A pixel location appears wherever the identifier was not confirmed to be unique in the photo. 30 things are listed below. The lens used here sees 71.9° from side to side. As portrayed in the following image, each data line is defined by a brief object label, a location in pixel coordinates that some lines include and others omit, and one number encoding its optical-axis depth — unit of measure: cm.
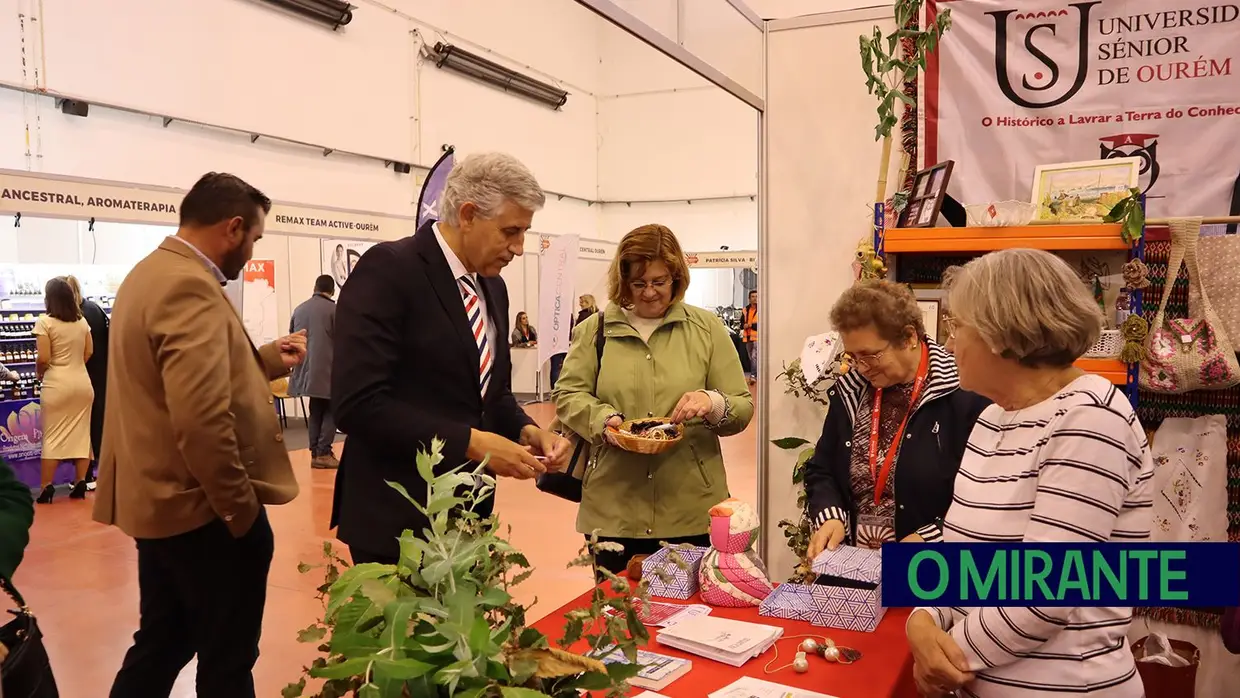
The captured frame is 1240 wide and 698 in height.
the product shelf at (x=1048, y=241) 267
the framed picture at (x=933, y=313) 300
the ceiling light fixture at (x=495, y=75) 1109
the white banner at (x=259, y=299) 799
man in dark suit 180
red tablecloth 144
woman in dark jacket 202
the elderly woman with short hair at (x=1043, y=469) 126
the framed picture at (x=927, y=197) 285
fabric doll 179
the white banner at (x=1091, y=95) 281
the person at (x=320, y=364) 741
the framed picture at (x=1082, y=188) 273
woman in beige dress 582
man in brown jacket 210
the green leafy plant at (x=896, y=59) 287
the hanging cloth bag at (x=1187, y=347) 264
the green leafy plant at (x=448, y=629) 80
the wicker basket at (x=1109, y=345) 275
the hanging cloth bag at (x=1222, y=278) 268
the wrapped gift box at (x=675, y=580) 184
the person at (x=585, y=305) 1227
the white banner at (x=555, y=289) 698
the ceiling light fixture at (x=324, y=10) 898
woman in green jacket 250
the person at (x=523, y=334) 1216
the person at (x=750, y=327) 1324
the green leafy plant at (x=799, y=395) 312
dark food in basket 235
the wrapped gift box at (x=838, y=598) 170
